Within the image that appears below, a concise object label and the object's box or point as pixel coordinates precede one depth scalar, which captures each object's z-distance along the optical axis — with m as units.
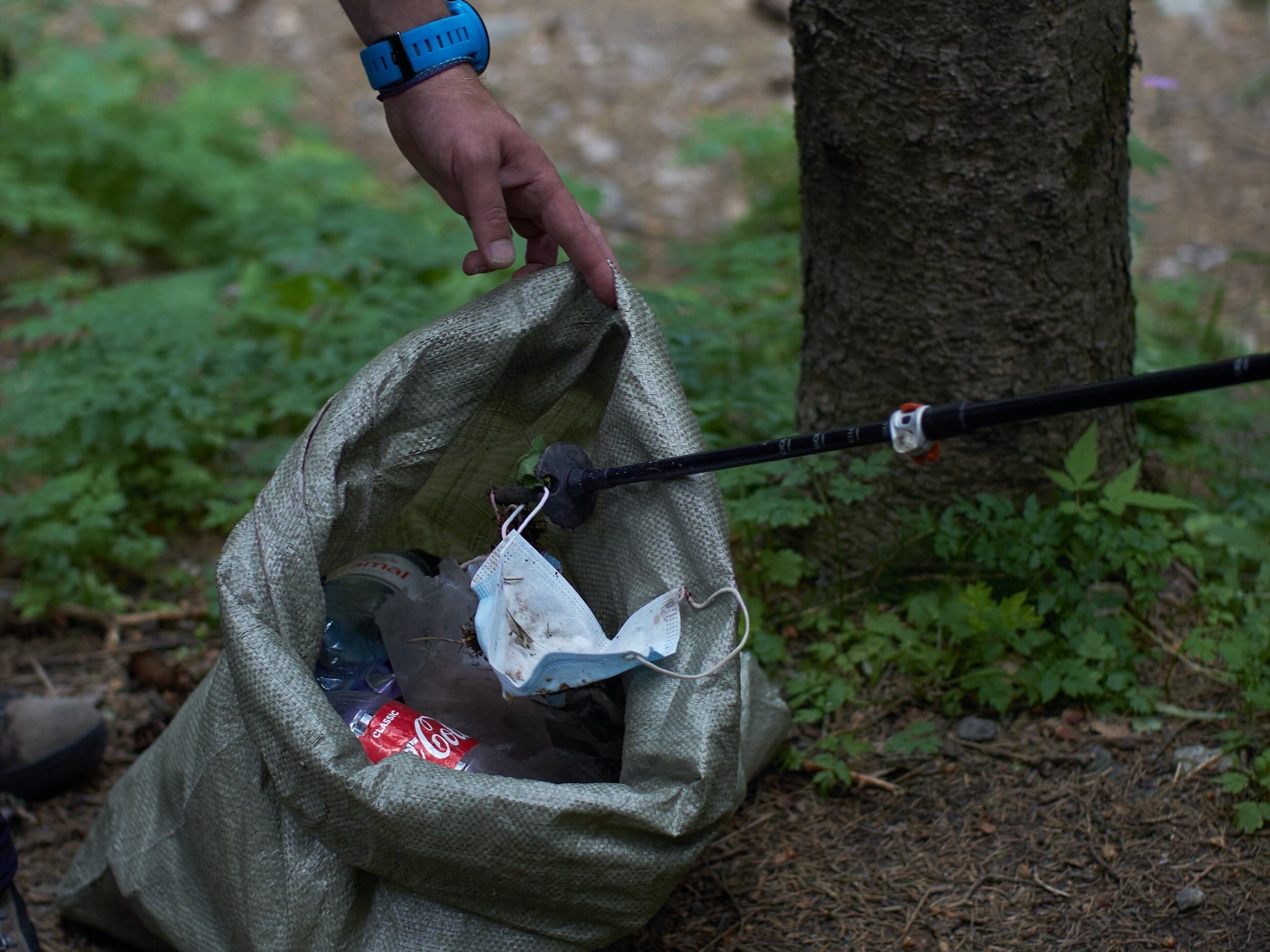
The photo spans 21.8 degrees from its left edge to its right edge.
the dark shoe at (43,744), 2.23
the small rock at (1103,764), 2.15
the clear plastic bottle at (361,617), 2.10
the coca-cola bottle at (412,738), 2.00
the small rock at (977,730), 2.19
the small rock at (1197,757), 2.14
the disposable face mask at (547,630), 1.99
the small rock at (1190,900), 2.05
